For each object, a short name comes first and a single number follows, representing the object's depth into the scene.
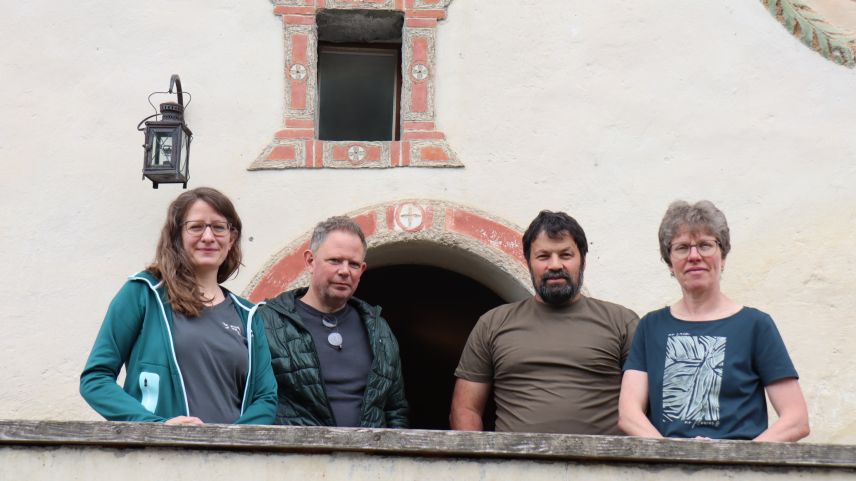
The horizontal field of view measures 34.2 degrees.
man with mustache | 4.73
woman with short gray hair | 4.25
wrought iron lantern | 6.42
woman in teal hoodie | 4.18
